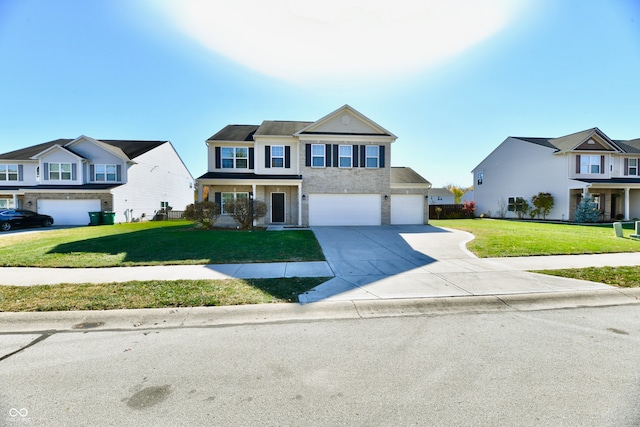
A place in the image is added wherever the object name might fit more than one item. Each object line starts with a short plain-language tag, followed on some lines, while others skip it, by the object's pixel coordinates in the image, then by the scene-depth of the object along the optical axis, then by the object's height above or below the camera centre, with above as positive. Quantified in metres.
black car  17.64 -0.66
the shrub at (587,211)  21.45 -0.44
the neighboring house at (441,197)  50.09 +1.68
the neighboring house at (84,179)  21.20 +2.56
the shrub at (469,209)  30.36 -0.31
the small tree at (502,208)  28.55 -0.22
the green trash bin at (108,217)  20.73 -0.62
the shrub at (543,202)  24.25 +0.31
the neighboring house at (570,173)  23.28 +2.95
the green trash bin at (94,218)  20.39 -0.67
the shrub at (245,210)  15.22 -0.12
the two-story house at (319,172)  17.91 +2.33
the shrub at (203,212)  15.08 -0.21
